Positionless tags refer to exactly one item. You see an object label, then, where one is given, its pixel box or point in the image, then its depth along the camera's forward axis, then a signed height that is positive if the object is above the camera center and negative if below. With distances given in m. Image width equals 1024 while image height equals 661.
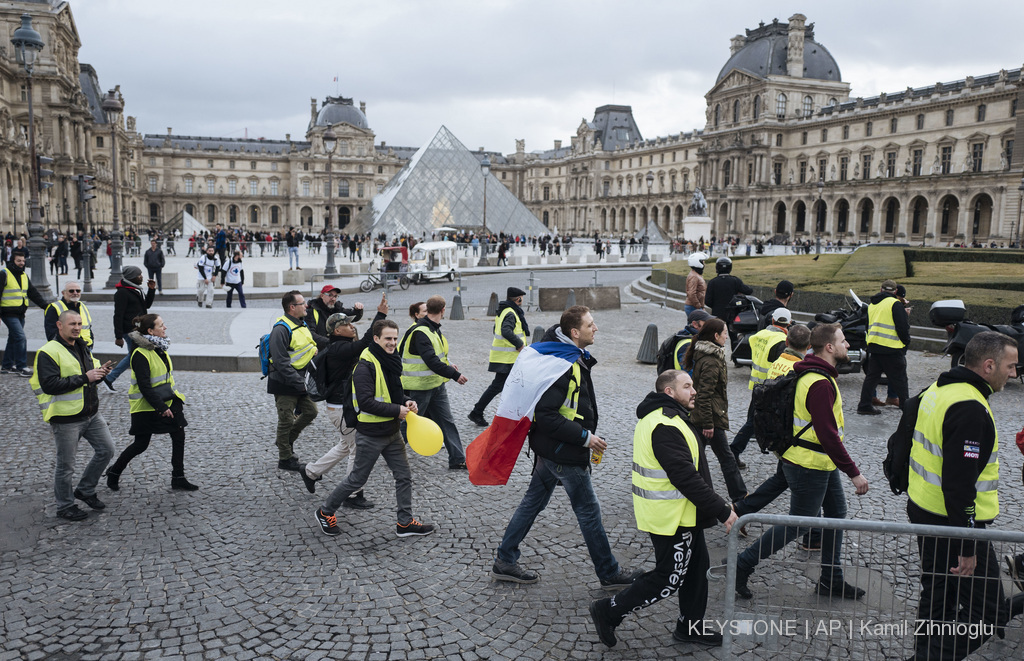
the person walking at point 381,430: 4.62 -1.16
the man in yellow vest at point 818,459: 3.72 -1.08
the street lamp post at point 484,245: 32.39 +0.34
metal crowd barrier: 2.91 -1.66
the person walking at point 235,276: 15.84 -0.60
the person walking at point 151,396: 5.13 -1.07
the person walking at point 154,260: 16.72 -0.29
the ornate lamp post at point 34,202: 13.62 +0.91
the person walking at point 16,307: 9.16 -0.79
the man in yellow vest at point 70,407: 4.77 -1.08
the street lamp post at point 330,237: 22.89 +0.43
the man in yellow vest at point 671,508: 3.23 -1.15
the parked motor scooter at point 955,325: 6.12 -0.61
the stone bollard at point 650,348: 10.79 -1.40
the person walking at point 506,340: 6.89 -0.84
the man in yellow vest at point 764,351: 5.81 -0.78
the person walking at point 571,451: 3.78 -1.05
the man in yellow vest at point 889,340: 7.20 -0.83
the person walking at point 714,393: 5.09 -0.98
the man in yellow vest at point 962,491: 3.05 -1.02
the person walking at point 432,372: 5.64 -0.95
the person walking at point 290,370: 5.77 -0.97
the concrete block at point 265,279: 20.52 -0.86
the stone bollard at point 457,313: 15.28 -1.30
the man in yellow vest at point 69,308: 6.91 -0.67
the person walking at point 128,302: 8.46 -0.66
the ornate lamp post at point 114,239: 19.26 +0.22
